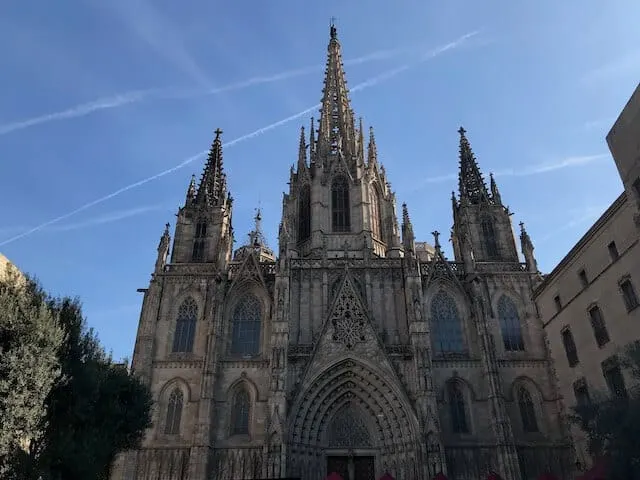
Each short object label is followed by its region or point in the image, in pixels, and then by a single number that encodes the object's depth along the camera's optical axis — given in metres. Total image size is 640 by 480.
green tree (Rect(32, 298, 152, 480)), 14.56
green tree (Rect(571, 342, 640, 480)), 13.52
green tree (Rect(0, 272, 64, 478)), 13.74
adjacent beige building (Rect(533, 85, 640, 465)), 18.94
